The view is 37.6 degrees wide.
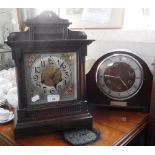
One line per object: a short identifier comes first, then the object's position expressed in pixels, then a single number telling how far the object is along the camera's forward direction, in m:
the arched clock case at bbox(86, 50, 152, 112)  0.85
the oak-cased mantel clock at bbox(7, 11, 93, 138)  0.68
